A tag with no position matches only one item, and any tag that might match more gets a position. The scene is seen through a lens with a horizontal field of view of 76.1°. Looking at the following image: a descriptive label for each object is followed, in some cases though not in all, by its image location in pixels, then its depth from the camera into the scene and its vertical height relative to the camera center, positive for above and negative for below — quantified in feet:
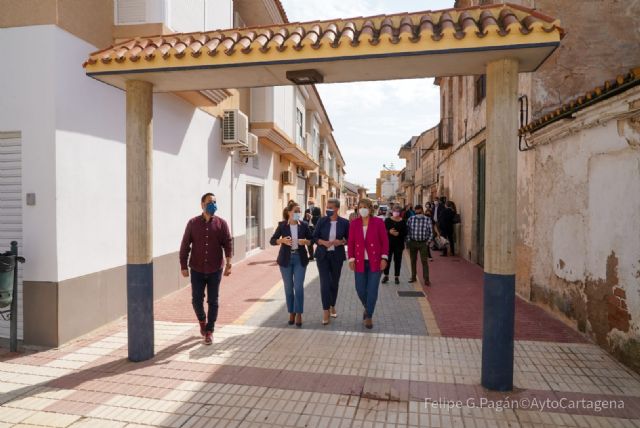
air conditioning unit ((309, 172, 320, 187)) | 79.85 +5.41
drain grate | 26.40 -5.77
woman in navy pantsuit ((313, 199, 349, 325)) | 20.30 -2.18
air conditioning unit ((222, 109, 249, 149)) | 33.99 +6.41
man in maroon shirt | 17.43 -2.12
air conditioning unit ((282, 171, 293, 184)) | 57.04 +4.04
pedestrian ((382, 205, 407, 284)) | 29.01 -2.11
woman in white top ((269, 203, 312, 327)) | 19.90 -2.42
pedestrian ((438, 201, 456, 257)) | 43.88 -2.03
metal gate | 17.33 +0.56
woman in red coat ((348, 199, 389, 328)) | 19.26 -2.11
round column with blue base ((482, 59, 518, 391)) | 12.93 -0.48
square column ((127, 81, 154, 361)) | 15.29 -0.44
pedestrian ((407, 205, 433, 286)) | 28.04 -2.05
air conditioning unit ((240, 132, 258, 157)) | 38.01 +5.47
